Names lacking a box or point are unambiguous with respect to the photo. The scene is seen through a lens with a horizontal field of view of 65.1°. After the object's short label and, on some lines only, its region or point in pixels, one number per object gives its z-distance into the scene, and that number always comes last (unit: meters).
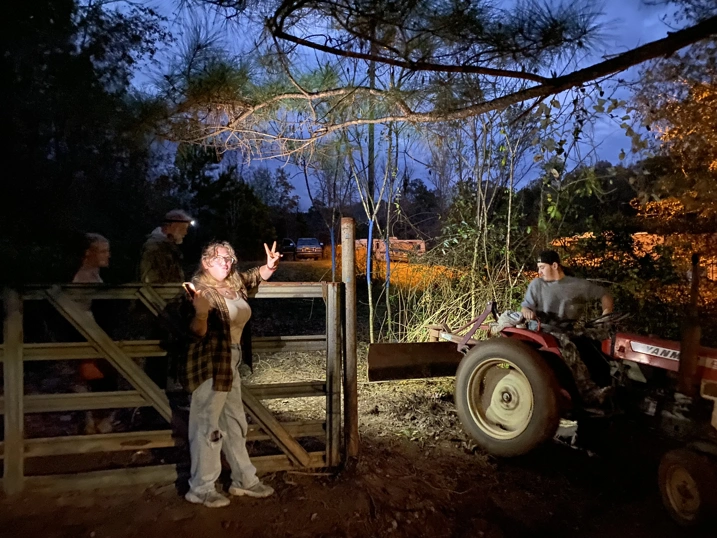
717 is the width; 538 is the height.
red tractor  3.44
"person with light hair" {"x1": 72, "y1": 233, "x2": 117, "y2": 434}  4.53
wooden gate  3.58
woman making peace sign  3.51
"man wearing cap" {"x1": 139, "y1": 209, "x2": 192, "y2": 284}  4.75
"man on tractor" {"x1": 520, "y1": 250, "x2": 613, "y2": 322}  5.20
